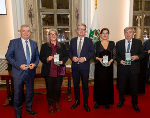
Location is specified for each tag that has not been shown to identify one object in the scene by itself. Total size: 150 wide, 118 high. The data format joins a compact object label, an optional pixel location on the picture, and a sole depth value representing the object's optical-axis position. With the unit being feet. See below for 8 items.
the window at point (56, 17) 17.02
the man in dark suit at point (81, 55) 8.91
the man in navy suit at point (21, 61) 8.00
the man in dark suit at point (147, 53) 13.13
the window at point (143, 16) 19.24
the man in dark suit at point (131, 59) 9.11
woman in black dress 9.08
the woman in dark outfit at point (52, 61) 8.63
